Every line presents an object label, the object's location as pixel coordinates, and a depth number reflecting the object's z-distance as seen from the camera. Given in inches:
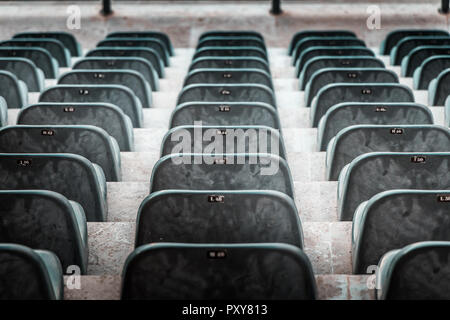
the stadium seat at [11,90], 177.0
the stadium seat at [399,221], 92.4
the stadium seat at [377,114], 139.9
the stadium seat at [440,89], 177.0
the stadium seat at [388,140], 122.7
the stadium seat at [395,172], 108.4
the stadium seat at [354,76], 177.6
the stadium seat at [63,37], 263.6
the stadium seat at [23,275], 76.7
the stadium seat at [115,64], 200.1
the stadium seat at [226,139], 124.3
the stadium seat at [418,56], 215.0
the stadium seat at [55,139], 124.1
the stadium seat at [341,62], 199.2
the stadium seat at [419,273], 77.5
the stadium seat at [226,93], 160.6
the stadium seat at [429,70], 194.9
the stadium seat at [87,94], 160.1
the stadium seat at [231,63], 201.2
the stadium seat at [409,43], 239.8
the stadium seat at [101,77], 178.7
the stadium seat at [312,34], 266.8
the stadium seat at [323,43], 241.8
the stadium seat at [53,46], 239.8
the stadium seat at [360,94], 158.9
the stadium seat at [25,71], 196.7
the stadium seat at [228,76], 177.5
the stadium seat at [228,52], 222.2
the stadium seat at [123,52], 220.2
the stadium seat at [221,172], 107.3
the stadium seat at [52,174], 108.7
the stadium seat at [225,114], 141.5
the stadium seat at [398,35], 265.4
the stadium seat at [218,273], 76.5
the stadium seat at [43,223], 92.2
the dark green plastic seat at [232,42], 245.9
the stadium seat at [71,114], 141.4
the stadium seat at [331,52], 220.2
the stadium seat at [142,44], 242.1
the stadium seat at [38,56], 217.8
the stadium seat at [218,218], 91.2
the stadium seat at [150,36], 265.1
